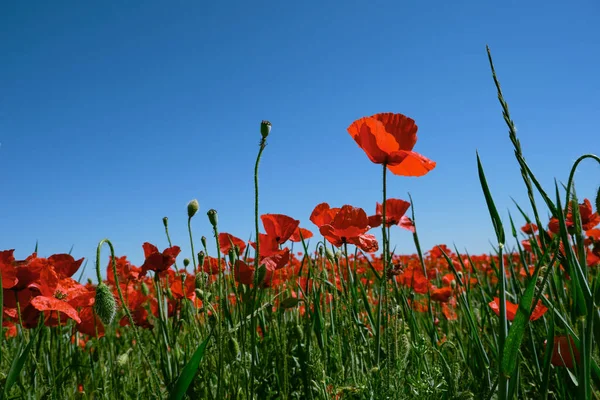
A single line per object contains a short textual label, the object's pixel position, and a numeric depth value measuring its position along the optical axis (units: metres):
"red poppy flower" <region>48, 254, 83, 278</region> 0.56
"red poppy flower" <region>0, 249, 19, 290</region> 0.47
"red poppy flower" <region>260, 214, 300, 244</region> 0.56
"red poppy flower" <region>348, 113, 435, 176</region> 0.43
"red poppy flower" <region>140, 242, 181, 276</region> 0.63
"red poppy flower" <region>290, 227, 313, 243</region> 0.60
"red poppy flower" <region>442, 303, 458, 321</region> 0.95
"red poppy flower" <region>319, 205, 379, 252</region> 0.52
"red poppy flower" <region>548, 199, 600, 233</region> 0.68
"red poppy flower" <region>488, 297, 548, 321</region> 0.46
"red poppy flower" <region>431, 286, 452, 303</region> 0.90
